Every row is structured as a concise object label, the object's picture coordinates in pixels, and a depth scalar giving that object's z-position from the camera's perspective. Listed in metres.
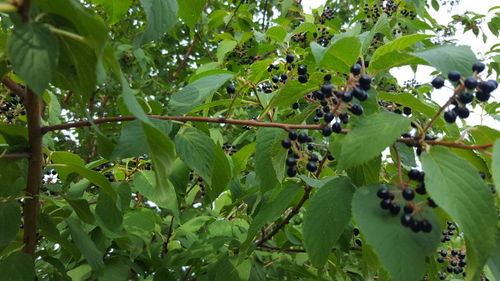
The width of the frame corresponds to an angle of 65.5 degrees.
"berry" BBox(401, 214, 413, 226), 0.26
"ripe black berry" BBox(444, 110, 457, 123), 0.29
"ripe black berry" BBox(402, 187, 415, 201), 0.27
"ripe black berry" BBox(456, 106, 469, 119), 0.29
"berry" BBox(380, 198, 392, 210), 0.27
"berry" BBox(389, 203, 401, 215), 0.27
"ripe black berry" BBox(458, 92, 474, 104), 0.28
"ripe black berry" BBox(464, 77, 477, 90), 0.27
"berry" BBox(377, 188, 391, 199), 0.28
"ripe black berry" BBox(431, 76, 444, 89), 0.33
